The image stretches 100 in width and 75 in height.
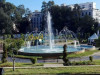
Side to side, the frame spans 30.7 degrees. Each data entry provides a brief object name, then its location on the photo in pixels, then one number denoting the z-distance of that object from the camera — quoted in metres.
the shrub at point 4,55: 16.22
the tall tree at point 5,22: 61.34
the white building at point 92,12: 66.53
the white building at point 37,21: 78.34
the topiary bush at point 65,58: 16.19
